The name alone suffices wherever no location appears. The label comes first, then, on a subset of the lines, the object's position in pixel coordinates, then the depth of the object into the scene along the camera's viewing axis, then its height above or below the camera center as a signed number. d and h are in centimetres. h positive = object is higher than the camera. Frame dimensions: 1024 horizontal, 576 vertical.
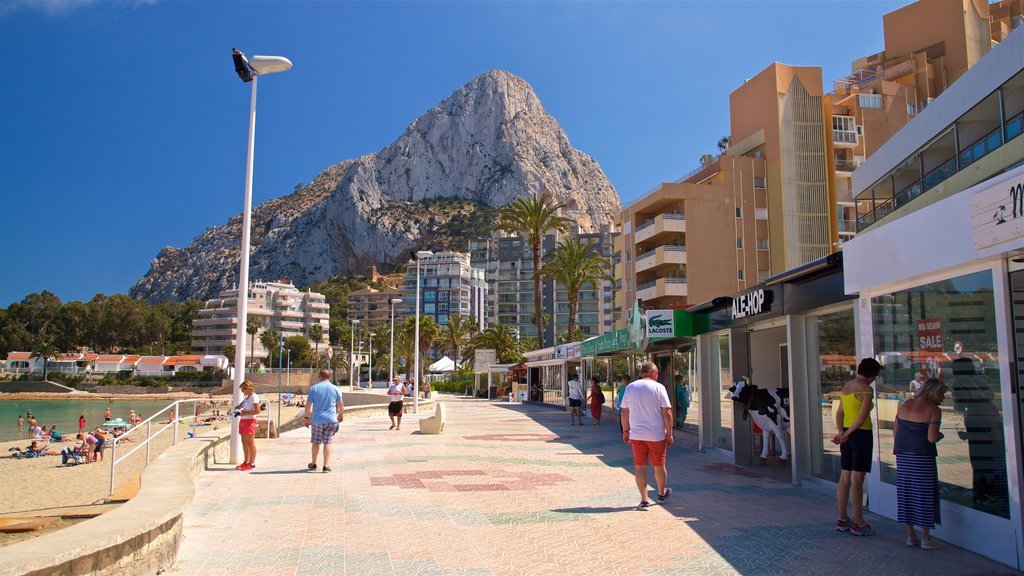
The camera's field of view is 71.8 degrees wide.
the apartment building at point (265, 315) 13800 +965
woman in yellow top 680 -81
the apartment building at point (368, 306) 16738 +1314
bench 1942 -174
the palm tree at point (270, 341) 12912 +373
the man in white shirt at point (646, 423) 818 -72
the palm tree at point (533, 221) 4384 +896
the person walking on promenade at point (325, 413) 1111 -81
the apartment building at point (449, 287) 15138 +1583
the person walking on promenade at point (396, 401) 2078 -117
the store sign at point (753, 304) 1077 +91
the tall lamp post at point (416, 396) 3206 -157
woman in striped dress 618 -91
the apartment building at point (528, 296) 11644 +1103
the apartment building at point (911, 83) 5506 +2192
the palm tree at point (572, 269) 4556 +603
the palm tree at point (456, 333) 9169 +369
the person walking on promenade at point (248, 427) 1157 -107
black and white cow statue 1246 -92
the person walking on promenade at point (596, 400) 2252 -124
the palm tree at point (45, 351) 11400 +177
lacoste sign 1491 +75
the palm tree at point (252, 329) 12624 +581
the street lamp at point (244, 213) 1205 +268
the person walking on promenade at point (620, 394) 2037 -94
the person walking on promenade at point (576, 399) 2242 -120
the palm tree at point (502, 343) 6862 +178
